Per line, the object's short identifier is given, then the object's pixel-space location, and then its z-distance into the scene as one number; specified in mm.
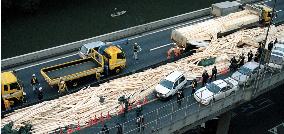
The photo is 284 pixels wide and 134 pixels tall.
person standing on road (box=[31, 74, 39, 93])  32875
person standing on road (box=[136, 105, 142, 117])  28306
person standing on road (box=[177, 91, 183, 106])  29842
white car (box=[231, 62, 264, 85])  32156
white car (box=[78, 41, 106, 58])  38062
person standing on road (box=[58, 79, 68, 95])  32125
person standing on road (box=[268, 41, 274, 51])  37169
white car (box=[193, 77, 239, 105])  29734
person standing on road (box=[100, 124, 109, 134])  26125
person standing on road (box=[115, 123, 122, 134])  26194
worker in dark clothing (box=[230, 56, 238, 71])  35344
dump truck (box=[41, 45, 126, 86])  33688
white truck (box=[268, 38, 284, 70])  33406
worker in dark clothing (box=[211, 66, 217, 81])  33406
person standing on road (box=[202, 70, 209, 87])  32781
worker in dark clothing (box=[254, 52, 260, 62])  36375
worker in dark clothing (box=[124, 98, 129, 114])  29244
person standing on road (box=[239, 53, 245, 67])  35719
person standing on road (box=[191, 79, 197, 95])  31353
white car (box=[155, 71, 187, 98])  31064
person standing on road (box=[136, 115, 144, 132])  26938
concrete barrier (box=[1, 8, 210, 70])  37688
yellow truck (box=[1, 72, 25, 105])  30897
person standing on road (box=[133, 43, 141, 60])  39359
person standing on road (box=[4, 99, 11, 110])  30875
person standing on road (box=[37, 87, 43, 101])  31906
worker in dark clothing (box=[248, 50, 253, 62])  36175
